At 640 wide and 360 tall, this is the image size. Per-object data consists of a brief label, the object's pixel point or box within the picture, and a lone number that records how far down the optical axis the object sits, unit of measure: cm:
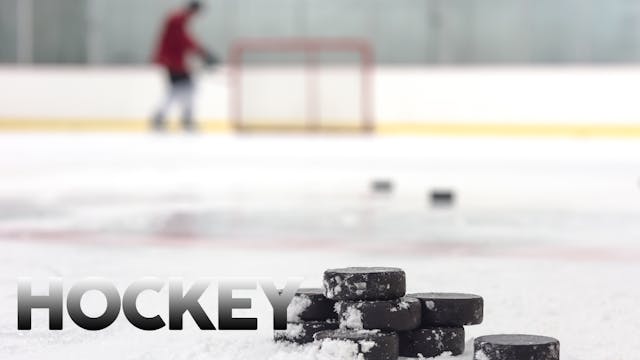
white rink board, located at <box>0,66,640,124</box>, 1370
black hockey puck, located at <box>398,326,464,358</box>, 182
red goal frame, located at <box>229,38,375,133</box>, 1391
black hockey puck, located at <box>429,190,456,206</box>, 405
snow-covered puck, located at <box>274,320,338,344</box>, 184
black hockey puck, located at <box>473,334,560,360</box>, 173
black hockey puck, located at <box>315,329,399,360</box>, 175
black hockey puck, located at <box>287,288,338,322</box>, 185
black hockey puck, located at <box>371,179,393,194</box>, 577
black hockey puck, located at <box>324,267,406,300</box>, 180
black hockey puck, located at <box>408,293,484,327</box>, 183
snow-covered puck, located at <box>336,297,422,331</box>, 179
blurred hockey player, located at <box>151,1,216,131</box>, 1297
